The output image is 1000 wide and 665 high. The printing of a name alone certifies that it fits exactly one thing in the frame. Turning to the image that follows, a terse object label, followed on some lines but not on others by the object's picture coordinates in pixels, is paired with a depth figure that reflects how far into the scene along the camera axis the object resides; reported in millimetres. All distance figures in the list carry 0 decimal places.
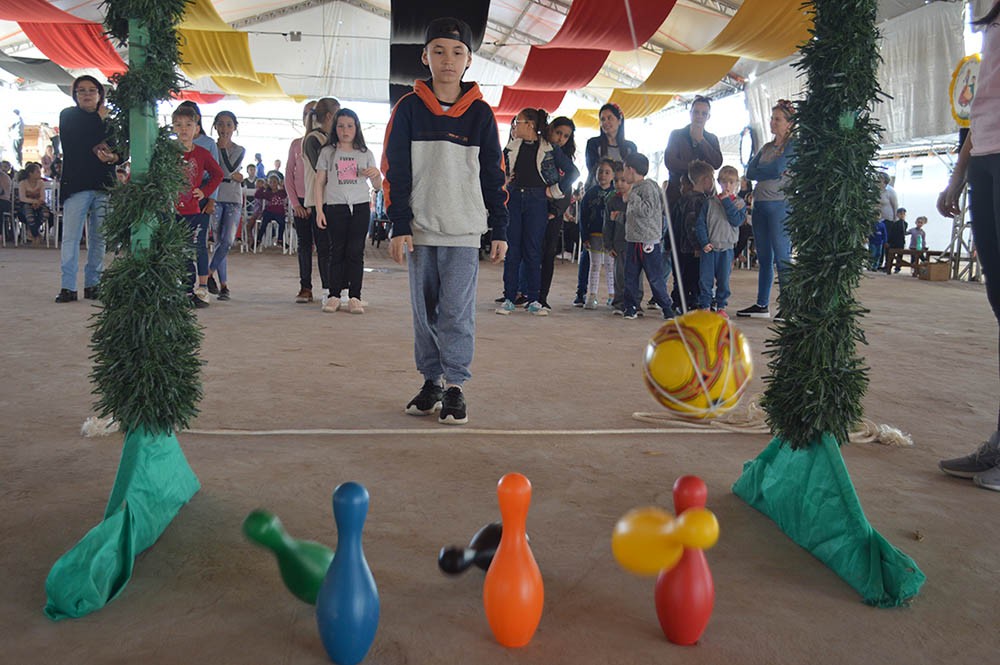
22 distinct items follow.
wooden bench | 14719
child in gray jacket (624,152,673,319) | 6055
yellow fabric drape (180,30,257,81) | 14102
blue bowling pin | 1496
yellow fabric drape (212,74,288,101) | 18797
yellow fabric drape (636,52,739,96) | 14258
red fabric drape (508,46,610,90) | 15156
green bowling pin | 1634
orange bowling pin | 1587
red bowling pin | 1600
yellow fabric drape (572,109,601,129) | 22375
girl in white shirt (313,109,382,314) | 6121
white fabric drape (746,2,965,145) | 11812
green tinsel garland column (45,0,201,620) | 2088
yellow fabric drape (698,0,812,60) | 10906
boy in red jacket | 5703
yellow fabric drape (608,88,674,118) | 17172
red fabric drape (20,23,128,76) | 13689
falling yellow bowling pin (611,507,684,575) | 1447
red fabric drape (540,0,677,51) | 11016
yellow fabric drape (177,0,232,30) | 11984
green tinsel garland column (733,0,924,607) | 2111
